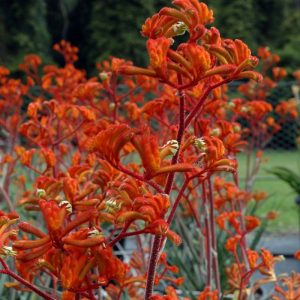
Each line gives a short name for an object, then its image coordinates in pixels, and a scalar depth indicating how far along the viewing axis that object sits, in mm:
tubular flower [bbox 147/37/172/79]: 799
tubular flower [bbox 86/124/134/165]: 778
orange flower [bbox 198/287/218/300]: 930
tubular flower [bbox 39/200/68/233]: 785
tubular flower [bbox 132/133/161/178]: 784
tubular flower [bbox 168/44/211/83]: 809
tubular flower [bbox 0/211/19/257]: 809
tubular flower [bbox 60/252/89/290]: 788
